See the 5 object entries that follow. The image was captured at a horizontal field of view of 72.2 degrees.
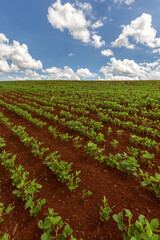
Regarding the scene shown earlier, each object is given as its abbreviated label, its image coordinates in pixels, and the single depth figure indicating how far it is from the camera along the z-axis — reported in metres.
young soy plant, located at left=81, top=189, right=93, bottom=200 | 2.48
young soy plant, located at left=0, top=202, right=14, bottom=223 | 2.03
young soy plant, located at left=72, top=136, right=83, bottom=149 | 4.36
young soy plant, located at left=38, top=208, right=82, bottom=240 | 1.65
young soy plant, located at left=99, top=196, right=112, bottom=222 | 2.03
